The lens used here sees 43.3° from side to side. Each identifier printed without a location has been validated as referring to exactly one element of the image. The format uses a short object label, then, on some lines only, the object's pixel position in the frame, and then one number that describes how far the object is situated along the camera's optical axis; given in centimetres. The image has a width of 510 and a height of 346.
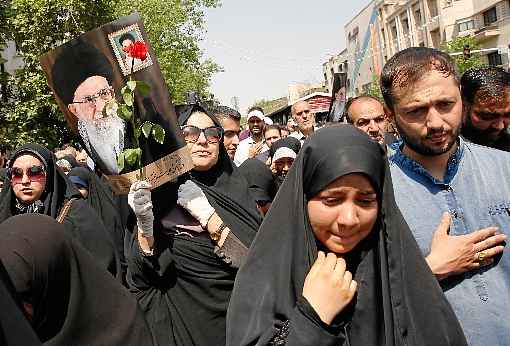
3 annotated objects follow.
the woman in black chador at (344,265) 189
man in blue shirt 208
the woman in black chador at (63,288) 200
